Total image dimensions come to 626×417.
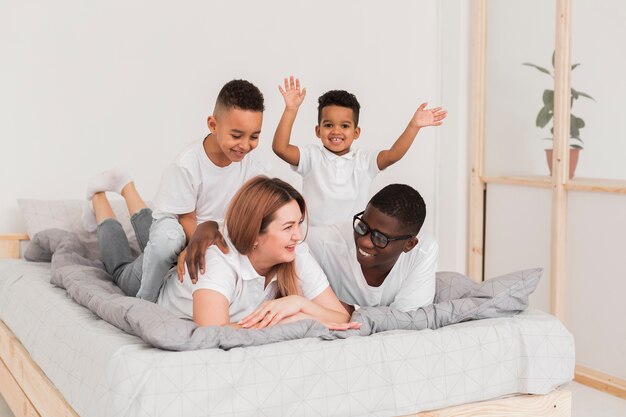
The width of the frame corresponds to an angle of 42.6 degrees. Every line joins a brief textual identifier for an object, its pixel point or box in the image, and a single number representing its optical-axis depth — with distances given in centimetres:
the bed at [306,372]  166
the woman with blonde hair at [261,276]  203
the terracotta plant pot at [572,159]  350
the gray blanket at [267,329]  177
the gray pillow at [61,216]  321
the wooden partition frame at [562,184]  333
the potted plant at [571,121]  347
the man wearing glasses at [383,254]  224
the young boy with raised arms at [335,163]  307
